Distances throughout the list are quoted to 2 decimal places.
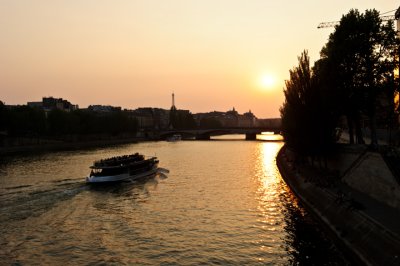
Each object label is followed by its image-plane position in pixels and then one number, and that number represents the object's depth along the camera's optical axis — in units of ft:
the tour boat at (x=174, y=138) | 609.17
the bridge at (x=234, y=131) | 569.06
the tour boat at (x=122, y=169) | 180.86
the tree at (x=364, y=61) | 147.84
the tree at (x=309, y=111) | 164.76
